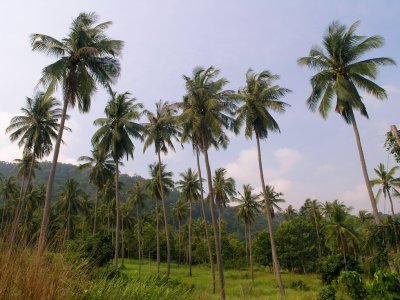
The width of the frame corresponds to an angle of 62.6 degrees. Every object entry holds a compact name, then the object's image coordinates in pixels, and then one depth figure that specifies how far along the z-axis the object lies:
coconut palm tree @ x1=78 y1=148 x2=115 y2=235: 42.31
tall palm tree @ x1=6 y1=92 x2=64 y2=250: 31.77
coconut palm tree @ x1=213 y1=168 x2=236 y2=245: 46.00
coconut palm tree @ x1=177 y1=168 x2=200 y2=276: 47.53
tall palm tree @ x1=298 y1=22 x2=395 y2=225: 20.52
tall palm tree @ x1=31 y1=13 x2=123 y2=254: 20.50
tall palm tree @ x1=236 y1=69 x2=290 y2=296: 27.64
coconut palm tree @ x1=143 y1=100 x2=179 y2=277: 36.30
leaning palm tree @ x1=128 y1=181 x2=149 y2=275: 58.12
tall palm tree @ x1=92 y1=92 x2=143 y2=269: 33.31
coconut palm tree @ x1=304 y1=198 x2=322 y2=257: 65.19
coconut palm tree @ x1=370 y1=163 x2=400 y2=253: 38.21
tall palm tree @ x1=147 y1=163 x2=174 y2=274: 46.34
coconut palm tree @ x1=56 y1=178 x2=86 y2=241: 52.41
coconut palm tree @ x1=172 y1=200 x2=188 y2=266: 64.50
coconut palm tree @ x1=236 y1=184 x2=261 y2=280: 51.13
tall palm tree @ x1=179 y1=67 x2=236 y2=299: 24.94
